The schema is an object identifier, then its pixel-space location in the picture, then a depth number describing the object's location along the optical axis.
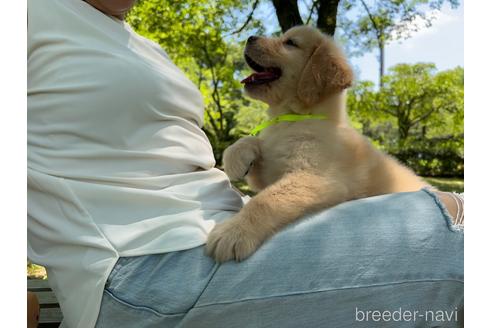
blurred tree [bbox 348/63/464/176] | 14.35
